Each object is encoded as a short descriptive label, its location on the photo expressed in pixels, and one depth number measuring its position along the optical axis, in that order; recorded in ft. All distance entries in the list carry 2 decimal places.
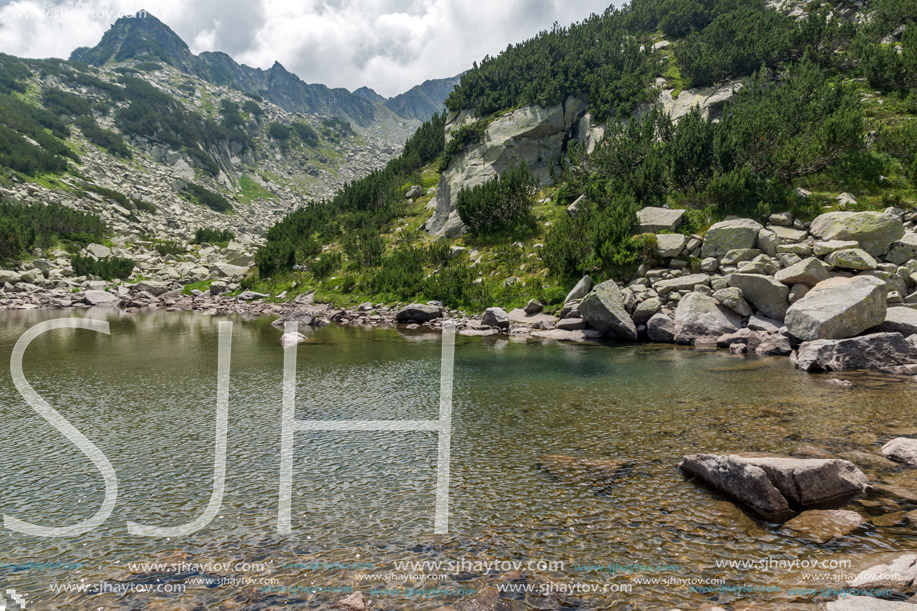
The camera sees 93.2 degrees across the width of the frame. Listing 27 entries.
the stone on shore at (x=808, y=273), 69.92
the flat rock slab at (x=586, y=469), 27.12
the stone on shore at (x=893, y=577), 15.83
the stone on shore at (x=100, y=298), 157.84
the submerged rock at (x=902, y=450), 27.48
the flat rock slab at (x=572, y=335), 85.10
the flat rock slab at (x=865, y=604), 13.76
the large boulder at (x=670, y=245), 92.58
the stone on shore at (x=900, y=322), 59.67
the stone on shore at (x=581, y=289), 96.12
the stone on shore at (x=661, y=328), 78.74
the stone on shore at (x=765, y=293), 72.33
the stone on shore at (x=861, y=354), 52.65
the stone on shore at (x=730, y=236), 84.74
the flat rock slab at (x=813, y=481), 23.03
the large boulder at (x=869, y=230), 73.26
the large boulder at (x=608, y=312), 81.82
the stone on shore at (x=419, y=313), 113.70
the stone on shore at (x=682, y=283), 83.46
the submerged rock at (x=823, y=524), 20.49
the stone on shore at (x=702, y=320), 74.95
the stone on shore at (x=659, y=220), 100.27
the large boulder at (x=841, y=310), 58.92
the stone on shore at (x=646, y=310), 83.35
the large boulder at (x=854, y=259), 68.59
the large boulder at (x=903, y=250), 71.77
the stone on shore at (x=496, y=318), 99.49
